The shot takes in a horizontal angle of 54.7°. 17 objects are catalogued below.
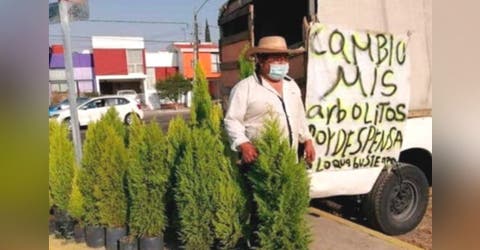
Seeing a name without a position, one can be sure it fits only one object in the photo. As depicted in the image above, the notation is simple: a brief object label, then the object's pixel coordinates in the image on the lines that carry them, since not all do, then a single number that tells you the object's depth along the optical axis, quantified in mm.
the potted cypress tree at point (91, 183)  3545
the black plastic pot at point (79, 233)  3689
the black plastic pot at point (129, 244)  3348
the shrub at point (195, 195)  3006
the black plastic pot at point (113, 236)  3492
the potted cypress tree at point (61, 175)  3820
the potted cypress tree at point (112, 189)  3496
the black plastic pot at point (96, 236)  3568
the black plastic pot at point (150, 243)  3307
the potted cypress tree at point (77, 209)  3613
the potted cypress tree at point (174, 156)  3306
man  2793
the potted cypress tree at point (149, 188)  3311
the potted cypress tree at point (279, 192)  2582
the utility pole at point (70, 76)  2729
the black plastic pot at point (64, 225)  3816
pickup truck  3338
